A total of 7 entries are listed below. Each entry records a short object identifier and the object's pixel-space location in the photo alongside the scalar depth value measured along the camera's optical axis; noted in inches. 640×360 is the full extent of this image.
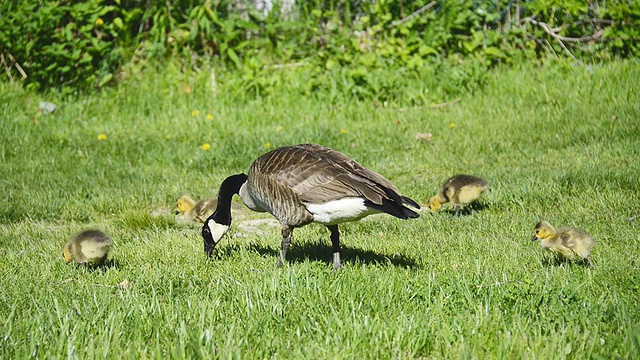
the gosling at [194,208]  550.6
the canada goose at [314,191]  386.9
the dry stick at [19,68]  901.8
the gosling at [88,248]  424.8
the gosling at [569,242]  403.5
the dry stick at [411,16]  954.1
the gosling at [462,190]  540.1
